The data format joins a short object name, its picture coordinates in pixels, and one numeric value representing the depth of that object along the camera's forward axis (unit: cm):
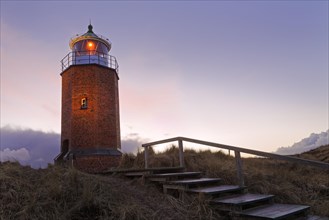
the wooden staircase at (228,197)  472
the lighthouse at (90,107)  1697
